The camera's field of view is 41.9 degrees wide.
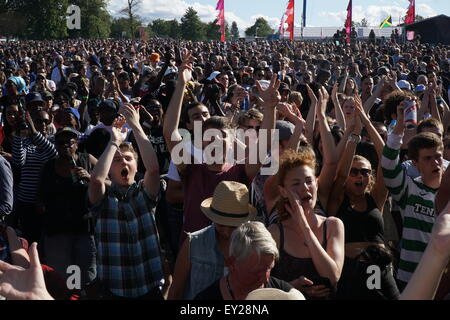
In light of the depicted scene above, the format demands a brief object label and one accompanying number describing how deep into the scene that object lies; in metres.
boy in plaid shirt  3.70
